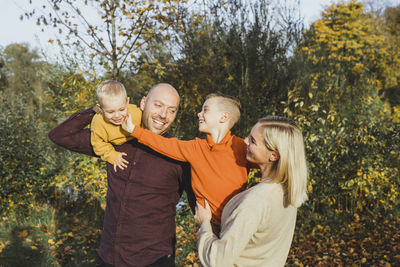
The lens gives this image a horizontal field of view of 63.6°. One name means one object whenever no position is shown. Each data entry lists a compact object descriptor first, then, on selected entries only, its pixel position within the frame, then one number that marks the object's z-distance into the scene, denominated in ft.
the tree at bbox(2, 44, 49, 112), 71.53
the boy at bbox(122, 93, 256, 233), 6.35
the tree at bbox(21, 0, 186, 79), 17.01
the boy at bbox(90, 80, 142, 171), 7.29
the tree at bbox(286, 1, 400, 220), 18.60
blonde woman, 4.75
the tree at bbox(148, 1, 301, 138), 22.07
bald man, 6.79
